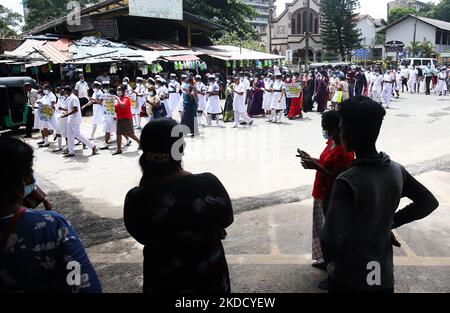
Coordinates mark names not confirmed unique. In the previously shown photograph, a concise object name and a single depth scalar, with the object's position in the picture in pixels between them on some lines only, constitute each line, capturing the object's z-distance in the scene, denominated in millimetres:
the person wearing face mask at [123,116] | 9188
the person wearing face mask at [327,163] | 3135
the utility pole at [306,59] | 24500
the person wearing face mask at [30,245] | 1670
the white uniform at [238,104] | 12648
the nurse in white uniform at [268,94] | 13727
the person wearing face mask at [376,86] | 16766
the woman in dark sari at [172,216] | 2061
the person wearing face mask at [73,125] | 9266
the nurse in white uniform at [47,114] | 10484
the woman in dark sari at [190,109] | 11212
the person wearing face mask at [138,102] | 12953
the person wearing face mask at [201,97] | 14008
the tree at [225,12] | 31062
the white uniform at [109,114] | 10234
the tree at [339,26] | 47562
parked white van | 30625
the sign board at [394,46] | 43894
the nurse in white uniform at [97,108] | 10767
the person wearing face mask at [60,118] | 9445
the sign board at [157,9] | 22203
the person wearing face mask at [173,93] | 14930
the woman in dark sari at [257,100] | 14734
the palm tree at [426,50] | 44328
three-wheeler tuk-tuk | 11781
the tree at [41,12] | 40906
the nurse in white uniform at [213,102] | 13289
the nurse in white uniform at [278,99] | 13125
